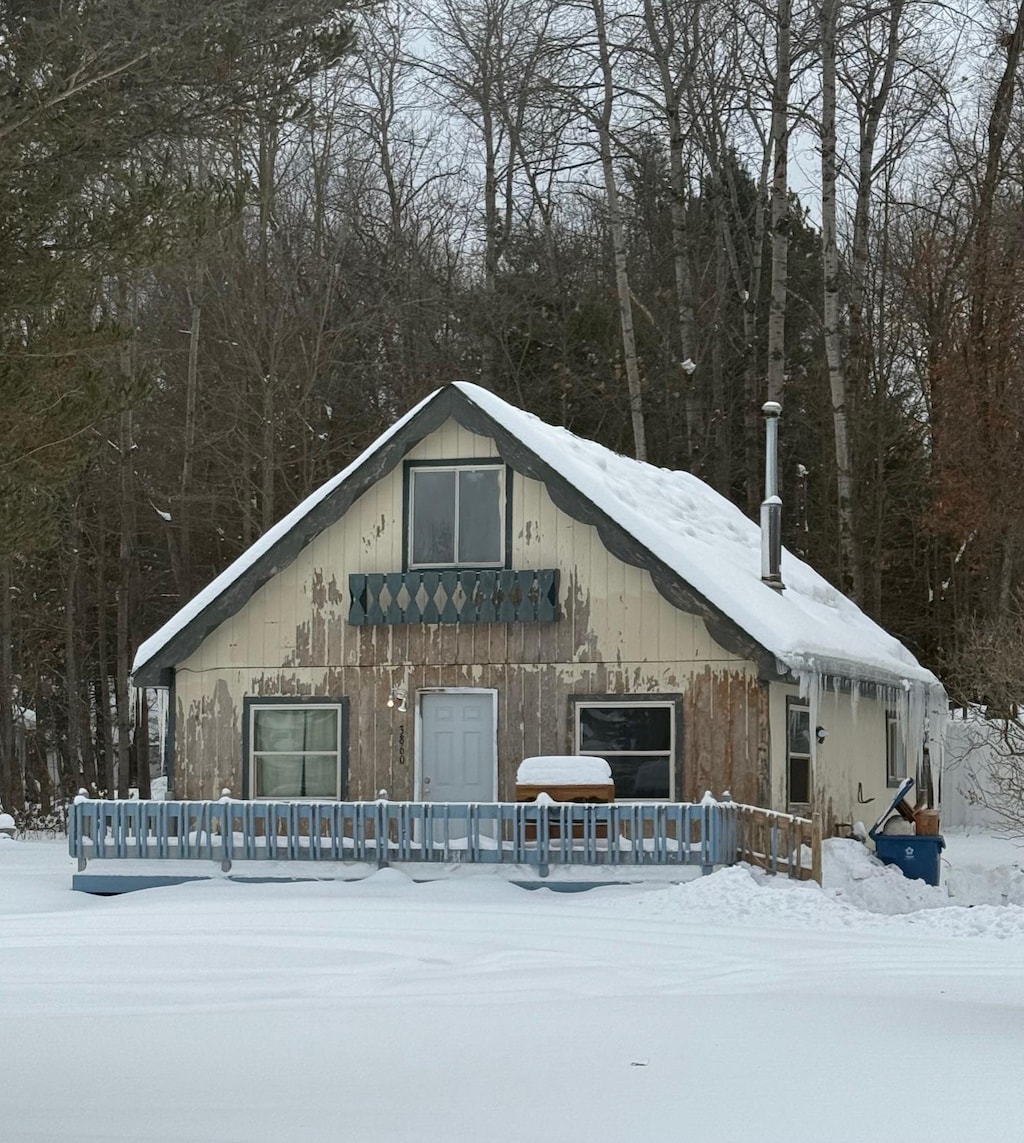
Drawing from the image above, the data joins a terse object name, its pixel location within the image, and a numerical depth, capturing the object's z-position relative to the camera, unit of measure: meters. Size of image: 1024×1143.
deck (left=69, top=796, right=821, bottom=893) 17.86
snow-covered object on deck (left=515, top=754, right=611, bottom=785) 18.69
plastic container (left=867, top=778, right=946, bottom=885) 21.17
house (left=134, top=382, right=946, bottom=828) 19.83
